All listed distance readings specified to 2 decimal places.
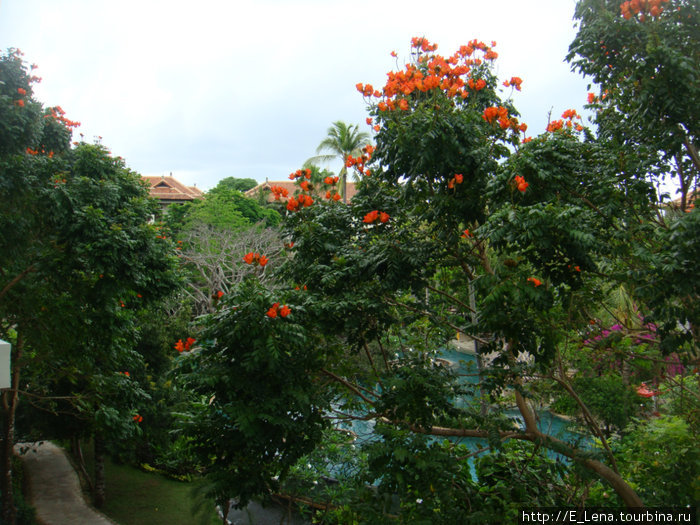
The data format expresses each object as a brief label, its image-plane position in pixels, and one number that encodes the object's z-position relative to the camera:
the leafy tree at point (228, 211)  24.06
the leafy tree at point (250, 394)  3.41
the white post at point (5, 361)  2.89
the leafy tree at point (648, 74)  3.57
